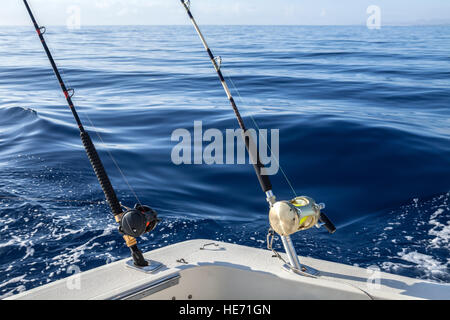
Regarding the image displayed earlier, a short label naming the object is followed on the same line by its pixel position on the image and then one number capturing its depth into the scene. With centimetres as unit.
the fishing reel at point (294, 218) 213
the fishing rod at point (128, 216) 231
